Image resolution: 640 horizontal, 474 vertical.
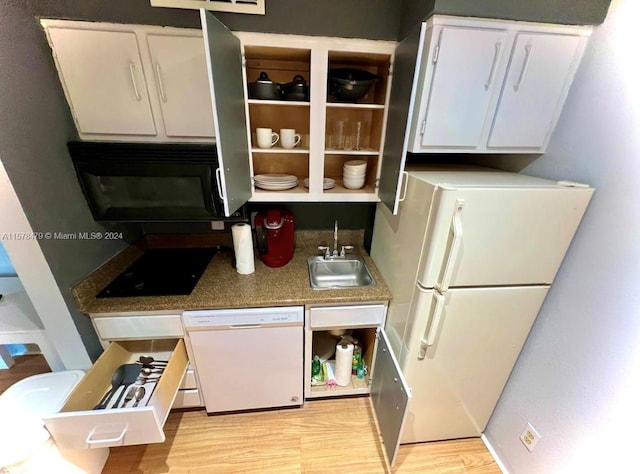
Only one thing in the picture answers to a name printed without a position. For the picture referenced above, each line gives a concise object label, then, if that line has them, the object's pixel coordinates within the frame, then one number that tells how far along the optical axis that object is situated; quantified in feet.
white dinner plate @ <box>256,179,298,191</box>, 4.74
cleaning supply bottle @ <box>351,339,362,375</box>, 5.83
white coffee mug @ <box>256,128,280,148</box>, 4.47
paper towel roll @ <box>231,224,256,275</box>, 4.79
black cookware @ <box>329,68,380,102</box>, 4.20
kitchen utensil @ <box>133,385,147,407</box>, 3.89
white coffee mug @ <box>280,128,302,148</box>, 4.52
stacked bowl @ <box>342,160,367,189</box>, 4.85
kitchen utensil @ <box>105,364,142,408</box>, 4.17
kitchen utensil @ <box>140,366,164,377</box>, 4.38
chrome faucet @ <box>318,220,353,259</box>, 5.76
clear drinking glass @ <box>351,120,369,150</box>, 5.12
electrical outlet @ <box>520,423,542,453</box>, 4.08
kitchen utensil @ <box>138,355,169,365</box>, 4.58
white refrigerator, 3.26
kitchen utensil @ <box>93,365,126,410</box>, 3.82
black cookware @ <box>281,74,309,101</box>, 4.25
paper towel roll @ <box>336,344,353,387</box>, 5.37
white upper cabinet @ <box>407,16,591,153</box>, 3.46
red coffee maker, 5.11
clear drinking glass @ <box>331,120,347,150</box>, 5.06
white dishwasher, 4.37
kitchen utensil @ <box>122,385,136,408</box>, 3.87
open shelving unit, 3.97
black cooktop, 4.43
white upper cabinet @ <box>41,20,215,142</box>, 3.65
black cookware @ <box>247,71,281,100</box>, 4.16
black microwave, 4.03
